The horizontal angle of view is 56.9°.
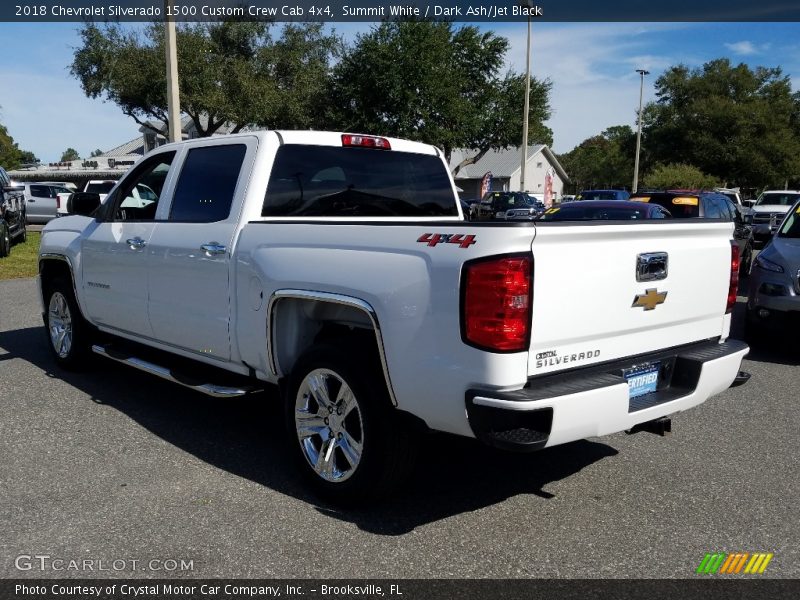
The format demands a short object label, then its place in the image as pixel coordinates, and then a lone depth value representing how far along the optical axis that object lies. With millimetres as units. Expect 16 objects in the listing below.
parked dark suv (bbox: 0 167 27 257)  15656
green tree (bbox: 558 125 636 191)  72875
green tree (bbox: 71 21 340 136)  31156
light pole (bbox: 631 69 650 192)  50031
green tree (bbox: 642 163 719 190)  46906
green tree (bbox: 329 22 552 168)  36281
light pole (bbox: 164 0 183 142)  14195
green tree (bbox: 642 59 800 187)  51906
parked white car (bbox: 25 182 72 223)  28188
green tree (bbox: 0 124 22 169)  78062
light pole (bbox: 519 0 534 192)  32991
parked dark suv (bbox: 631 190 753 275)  13318
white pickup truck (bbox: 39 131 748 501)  3221
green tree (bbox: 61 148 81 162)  176512
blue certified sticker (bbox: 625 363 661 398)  3721
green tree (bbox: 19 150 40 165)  136412
